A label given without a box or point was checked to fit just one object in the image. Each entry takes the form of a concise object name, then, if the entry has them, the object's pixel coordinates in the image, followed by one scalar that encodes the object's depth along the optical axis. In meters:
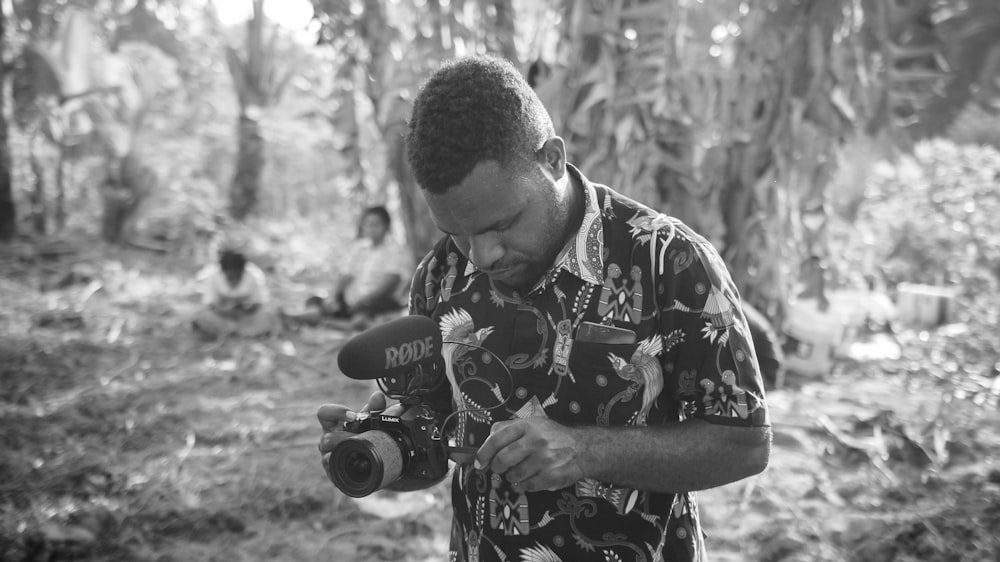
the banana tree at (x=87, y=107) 9.62
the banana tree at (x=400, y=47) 4.98
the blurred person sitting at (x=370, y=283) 6.80
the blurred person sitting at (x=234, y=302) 6.55
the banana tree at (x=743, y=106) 4.05
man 1.15
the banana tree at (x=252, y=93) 10.61
